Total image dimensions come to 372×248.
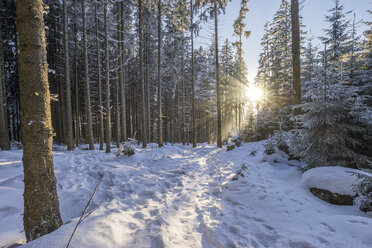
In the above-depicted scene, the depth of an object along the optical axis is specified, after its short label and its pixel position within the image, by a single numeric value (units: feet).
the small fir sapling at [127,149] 29.63
